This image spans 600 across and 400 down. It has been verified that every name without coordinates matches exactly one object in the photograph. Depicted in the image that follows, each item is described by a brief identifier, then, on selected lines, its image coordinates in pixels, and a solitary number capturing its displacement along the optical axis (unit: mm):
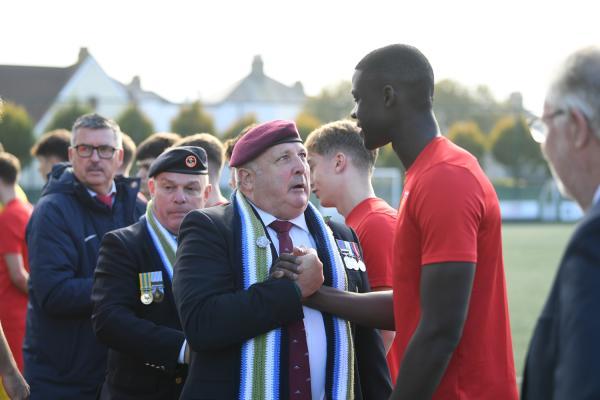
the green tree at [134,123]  50156
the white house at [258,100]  80750
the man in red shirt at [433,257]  2951
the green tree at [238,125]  54469
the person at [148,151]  6637
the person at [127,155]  7363
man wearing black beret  4125
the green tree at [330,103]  73188
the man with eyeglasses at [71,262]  5191
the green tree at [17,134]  44719
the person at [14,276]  6730
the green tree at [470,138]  64625
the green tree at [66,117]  47188
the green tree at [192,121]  54969
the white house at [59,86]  65875
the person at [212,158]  5734
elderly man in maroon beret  3266
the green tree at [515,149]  63625
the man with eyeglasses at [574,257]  1979
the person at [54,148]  7465
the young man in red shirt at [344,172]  4688
